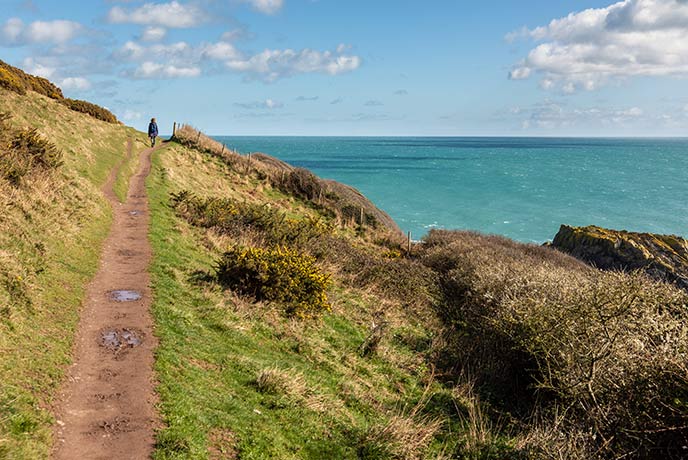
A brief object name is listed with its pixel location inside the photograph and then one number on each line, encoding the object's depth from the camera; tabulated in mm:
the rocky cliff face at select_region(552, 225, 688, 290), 35472
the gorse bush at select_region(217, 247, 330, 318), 16328
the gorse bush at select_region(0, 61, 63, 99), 32194
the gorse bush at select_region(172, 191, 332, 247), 23500
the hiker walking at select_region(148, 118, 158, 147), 43388
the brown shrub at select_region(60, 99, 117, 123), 45656
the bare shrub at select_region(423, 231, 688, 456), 8711
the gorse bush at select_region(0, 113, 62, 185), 16391
